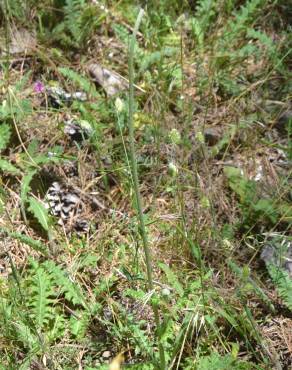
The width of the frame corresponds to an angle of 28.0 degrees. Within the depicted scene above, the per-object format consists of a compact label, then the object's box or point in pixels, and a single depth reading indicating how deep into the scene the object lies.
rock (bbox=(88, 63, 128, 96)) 3.11
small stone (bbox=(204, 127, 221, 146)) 2.96
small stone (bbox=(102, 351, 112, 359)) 2.29
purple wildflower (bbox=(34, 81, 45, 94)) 3.01
